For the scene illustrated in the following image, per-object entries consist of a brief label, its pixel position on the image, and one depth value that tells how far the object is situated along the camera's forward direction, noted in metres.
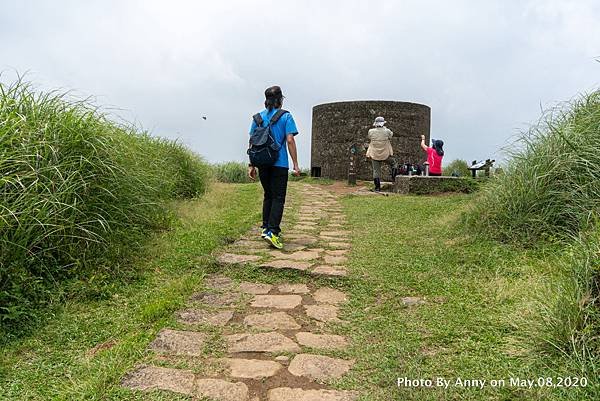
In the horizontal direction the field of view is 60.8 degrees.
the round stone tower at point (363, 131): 13.42
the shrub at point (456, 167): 15.14
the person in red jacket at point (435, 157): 10.58
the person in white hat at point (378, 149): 10.44
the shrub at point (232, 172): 16.61
